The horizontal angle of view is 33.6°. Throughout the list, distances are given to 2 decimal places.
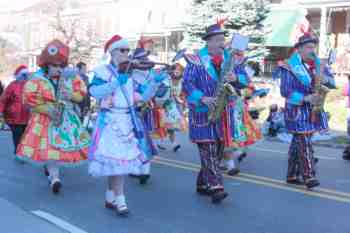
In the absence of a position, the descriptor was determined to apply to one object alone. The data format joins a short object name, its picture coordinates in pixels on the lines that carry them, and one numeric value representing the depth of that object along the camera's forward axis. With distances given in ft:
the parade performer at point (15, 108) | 33.80
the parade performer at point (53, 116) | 24.31
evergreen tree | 80.48
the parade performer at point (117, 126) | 20.17
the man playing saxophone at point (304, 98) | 23.75
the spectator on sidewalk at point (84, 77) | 40.39
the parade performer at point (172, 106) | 35.35
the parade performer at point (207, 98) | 21.95
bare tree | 124.22
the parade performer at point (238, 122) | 22.56
